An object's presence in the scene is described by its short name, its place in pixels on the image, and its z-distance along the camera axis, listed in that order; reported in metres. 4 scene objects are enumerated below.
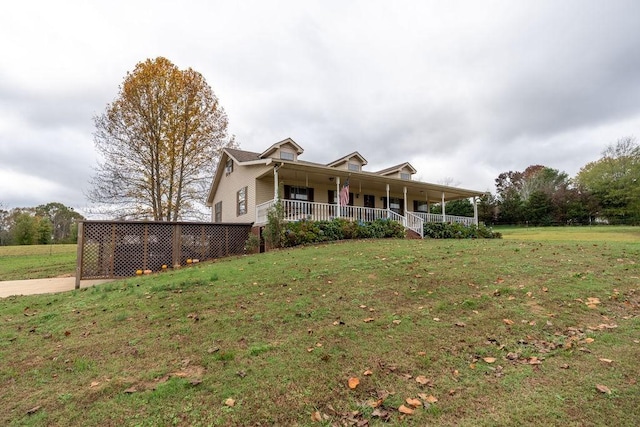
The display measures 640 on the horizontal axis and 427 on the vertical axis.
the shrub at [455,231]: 17.70
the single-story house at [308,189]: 15.11
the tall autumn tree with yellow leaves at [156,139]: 19.33
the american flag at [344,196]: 14.69
